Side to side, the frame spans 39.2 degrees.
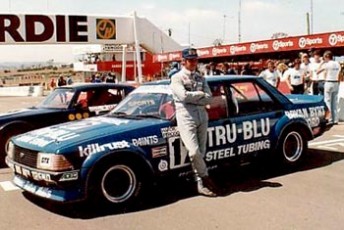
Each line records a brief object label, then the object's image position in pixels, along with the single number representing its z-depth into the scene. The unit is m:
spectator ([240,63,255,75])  19.15
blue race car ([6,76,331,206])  5.07
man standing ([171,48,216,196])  5.57
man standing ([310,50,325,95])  11.95
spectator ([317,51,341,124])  11.34
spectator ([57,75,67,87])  25.02
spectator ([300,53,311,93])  12.68
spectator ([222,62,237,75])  17.58
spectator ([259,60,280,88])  13.30
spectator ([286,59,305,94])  12.42
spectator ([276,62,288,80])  13.61
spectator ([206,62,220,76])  17.86
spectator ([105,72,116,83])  21.13
